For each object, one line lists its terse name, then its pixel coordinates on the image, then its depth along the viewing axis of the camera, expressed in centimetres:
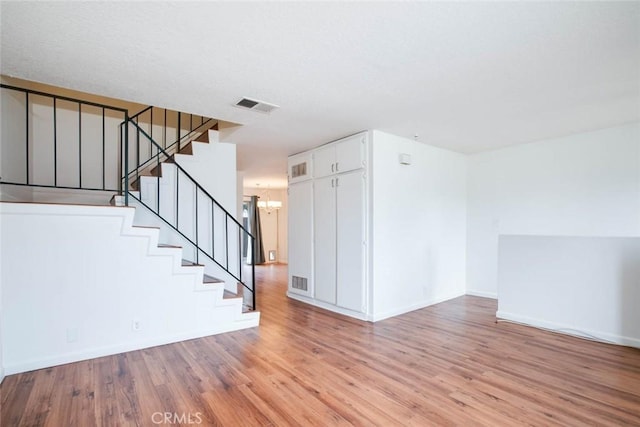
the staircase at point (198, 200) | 429
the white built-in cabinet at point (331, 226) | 438
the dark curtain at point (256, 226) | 1053
